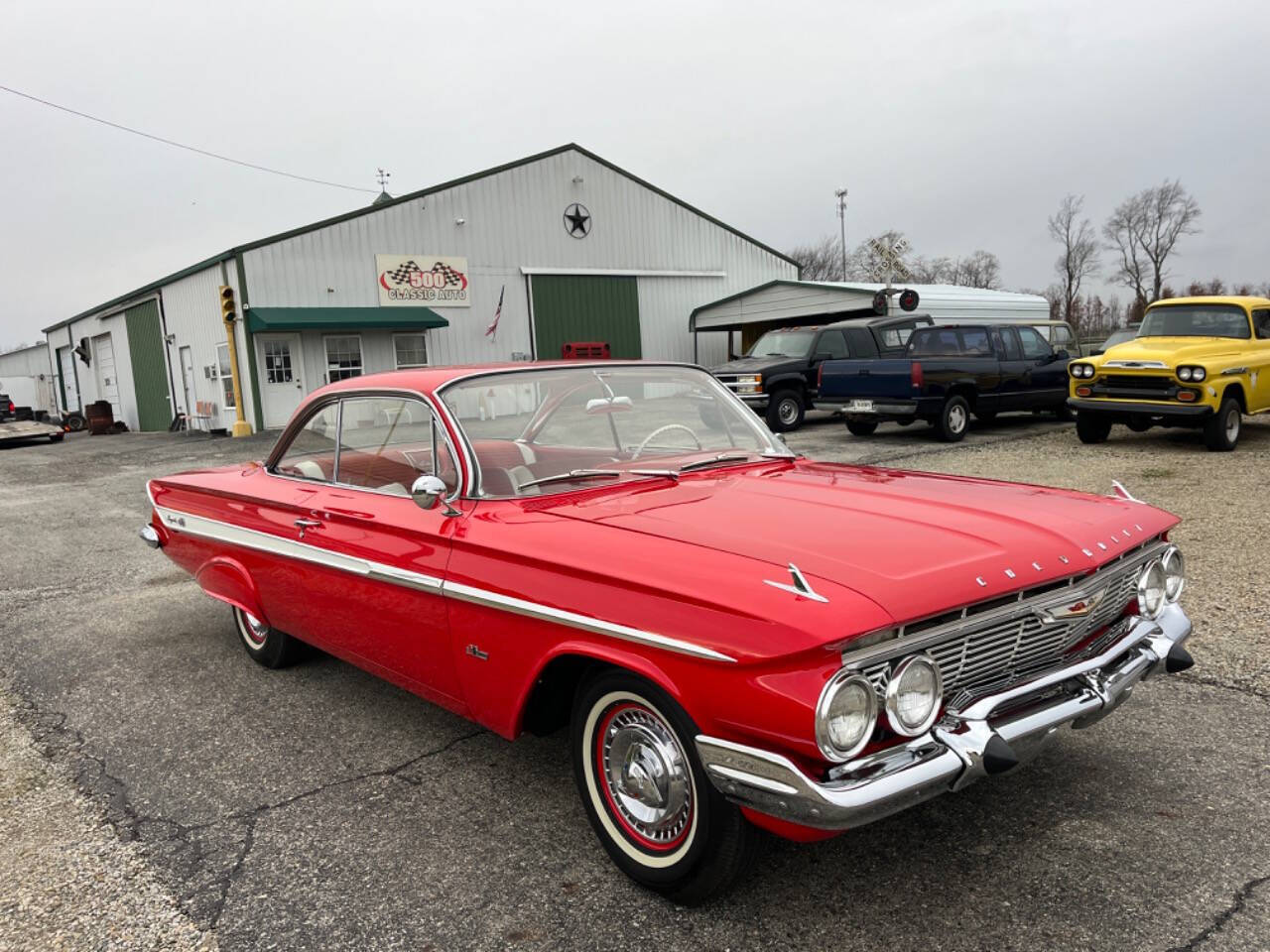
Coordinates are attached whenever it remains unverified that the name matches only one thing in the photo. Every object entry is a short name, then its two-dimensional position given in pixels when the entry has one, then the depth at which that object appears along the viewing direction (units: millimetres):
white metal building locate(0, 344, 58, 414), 38625
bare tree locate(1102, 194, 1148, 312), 59031
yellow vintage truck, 10227
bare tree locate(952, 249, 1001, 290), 66938
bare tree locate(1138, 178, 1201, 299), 57750
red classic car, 2041
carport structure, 20375
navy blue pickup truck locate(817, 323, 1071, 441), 12352
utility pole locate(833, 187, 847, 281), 54562
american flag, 22359
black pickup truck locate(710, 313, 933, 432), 14492
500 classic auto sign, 20797
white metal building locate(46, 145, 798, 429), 19719
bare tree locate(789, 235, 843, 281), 65625
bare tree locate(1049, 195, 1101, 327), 61406
